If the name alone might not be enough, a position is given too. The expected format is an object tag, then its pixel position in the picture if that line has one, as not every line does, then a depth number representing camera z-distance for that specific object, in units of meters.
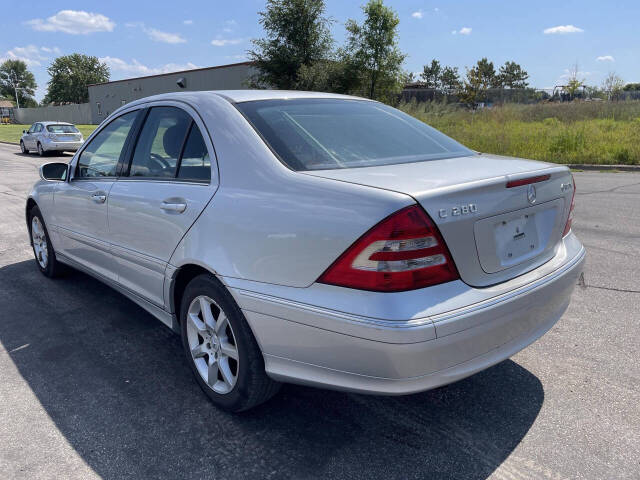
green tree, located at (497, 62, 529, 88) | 91.53
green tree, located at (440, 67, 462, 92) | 94.81
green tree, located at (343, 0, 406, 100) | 25.16
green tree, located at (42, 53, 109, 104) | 91.88
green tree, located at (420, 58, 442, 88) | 106.56
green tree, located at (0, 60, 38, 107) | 114.25
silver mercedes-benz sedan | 2.01
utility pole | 114.25
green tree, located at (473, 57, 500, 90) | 83.50
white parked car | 22.25
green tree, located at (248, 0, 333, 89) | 27.30
